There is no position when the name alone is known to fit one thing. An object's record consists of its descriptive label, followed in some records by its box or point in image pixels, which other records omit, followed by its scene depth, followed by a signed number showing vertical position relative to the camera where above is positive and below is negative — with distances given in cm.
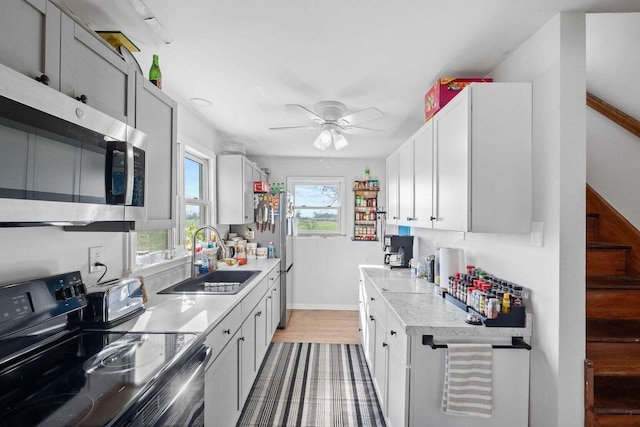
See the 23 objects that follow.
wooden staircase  135 -58
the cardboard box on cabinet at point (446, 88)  184 +86
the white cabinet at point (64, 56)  85 +58
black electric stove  81 -55
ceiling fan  220 +81
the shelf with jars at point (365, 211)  459 +10
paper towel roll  205 -34
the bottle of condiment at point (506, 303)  147 -44
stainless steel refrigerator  380 -24
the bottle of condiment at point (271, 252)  380 -47
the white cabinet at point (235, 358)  153 -95
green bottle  166 +83
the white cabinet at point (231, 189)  338 +33
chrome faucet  247 -39
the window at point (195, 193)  279 +26
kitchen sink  212 -58
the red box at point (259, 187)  382 +41
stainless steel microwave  73 +18
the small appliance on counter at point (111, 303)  132 -43
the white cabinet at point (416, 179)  208 +33
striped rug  209 -148
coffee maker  323 -39
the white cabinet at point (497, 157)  151 +33
